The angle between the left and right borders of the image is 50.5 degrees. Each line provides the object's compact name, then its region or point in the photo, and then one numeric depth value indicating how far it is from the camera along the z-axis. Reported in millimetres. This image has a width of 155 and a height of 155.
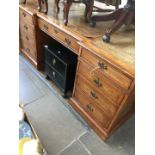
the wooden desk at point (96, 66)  1017
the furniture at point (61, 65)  1553
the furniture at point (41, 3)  1604
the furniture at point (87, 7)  1343
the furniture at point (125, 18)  1147
